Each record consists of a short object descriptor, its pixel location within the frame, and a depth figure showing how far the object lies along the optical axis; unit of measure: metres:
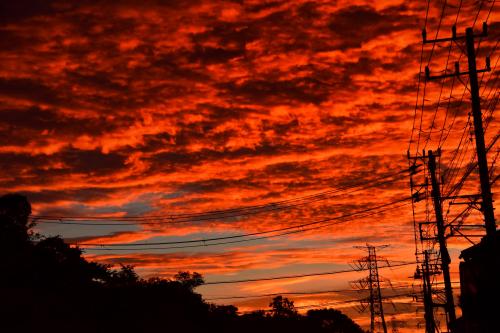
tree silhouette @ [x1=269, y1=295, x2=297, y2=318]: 156.24
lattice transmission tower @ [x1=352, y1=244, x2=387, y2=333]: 103.00
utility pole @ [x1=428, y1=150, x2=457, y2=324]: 47.34
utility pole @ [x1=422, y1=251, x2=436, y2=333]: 63.43
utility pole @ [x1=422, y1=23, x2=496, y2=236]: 27.48
